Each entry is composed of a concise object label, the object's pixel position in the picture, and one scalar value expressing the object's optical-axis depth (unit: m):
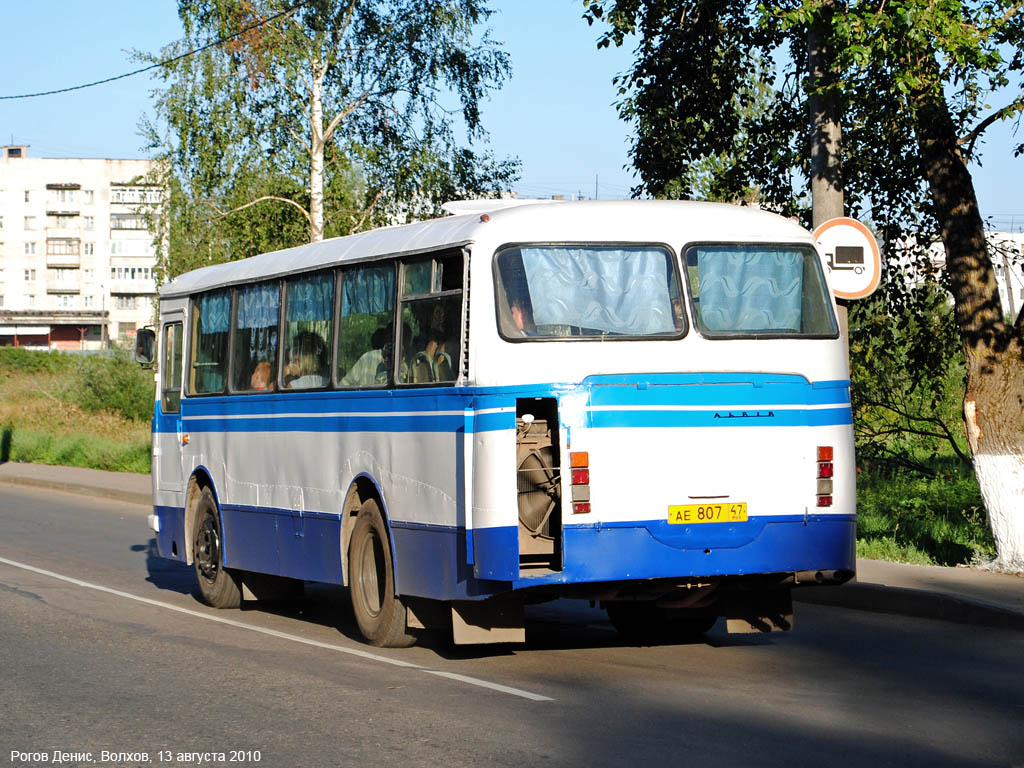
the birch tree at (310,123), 32.47
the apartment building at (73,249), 138.38
